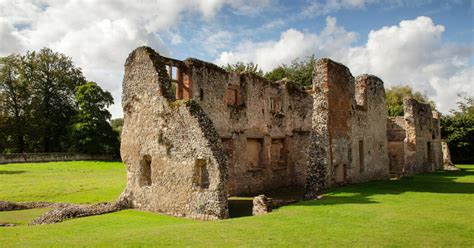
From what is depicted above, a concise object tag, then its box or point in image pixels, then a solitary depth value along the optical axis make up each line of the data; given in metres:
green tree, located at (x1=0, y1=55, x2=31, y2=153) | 49.72
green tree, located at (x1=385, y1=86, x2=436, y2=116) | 53.43
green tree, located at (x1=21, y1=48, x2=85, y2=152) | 51.94
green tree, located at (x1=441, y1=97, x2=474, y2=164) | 37.62
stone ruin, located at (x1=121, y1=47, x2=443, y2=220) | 13.92
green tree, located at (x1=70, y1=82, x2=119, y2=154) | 47.38
